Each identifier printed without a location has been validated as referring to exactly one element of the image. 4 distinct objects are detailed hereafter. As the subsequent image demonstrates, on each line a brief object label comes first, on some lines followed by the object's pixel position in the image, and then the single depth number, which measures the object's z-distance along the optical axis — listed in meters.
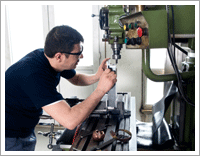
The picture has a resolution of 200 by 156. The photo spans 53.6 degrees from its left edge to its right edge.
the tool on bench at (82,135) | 0.80
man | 0.93
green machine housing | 0.77
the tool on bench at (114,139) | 0.79
